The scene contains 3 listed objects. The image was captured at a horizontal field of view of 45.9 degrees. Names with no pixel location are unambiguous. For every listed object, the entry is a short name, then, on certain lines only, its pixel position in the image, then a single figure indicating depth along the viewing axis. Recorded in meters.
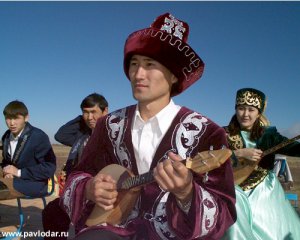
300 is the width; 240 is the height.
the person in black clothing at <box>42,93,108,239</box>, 3.25
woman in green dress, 3.86
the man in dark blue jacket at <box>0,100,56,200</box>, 4.66
